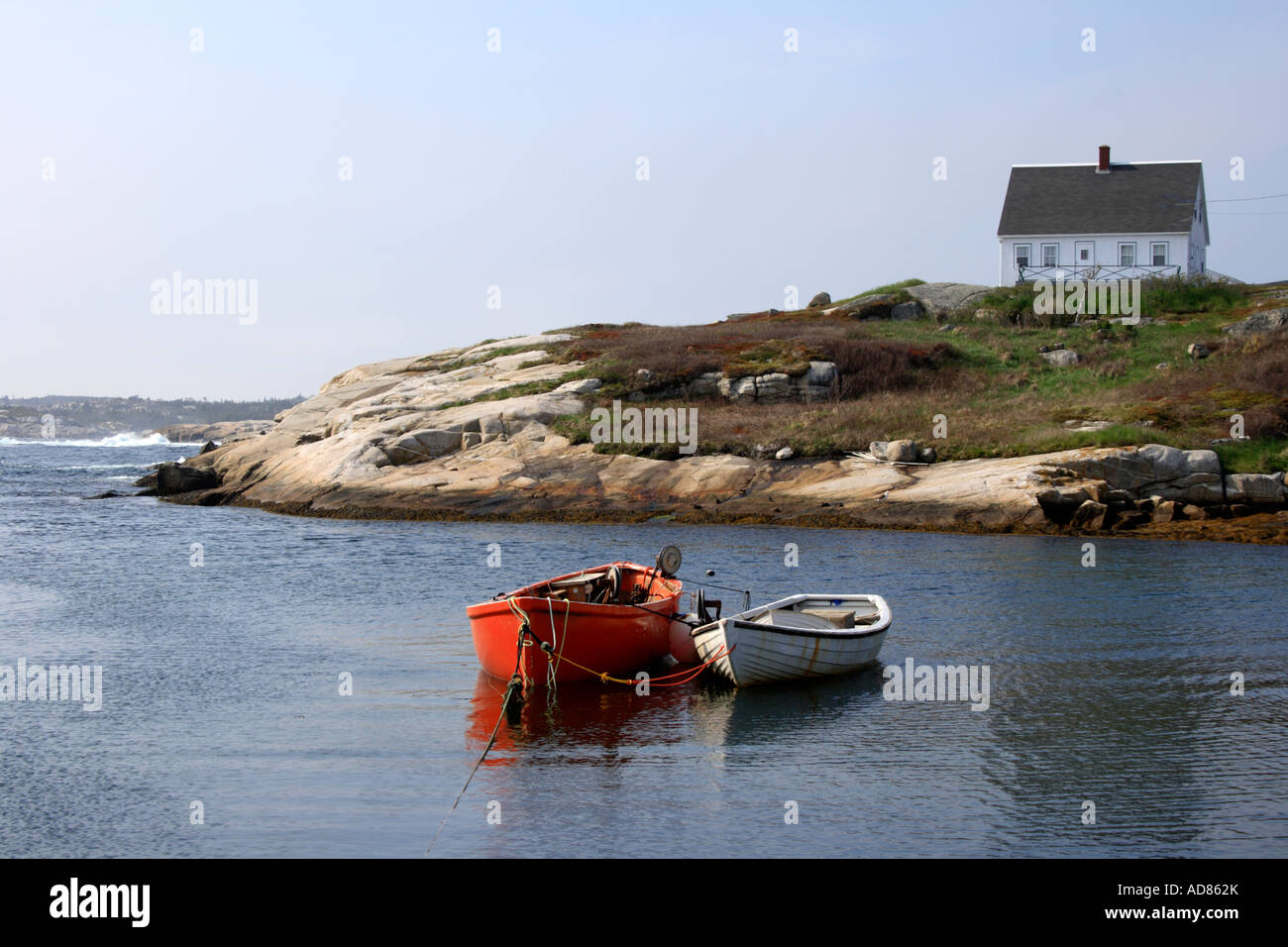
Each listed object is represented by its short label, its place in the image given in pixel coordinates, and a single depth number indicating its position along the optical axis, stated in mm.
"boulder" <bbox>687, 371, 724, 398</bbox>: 49344
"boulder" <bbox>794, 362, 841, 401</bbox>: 47750
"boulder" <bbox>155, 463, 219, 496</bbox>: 51438
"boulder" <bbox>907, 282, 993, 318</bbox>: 63625
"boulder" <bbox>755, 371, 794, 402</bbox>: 48000
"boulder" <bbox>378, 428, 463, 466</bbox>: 45438
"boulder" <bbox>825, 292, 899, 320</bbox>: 63688
